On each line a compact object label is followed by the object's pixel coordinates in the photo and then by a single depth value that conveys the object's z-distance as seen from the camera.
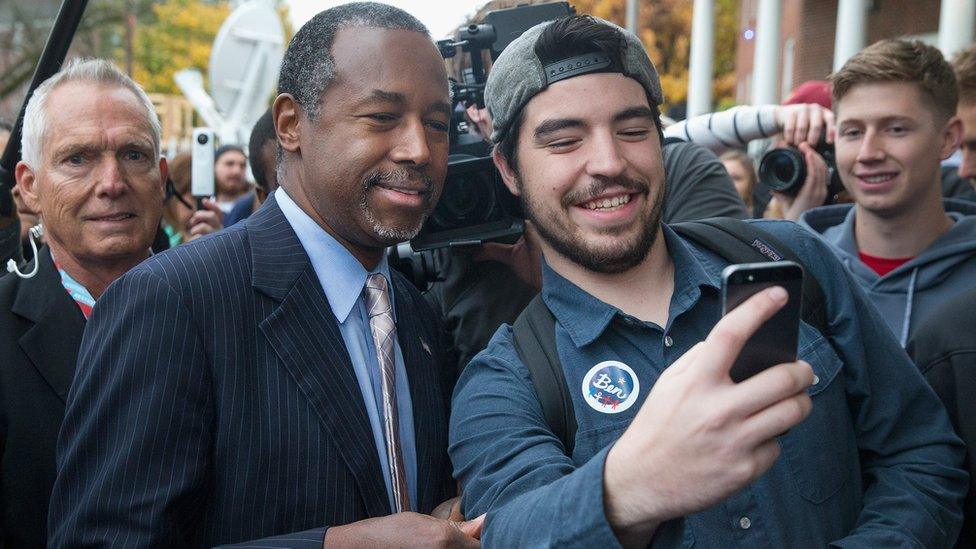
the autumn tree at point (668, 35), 25.80
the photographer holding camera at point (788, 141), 3.54
